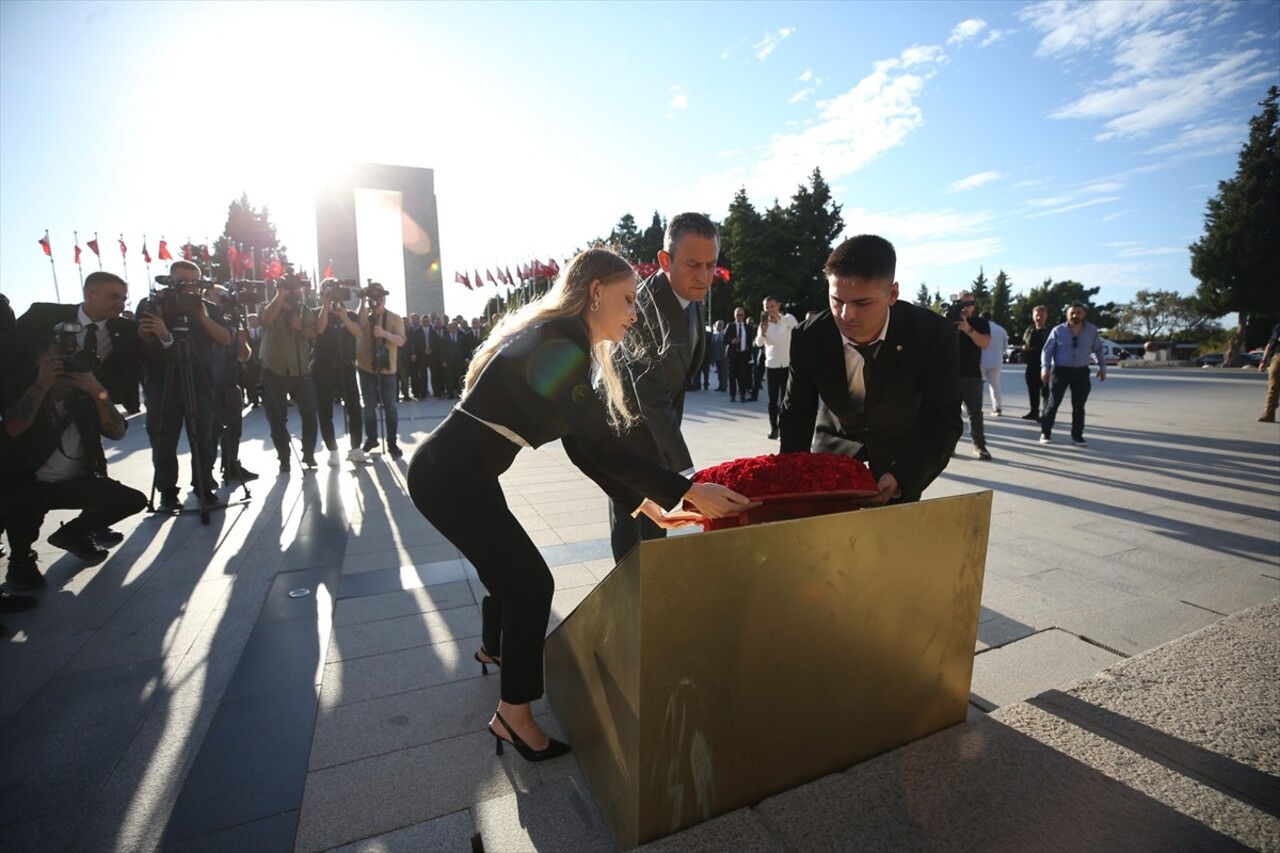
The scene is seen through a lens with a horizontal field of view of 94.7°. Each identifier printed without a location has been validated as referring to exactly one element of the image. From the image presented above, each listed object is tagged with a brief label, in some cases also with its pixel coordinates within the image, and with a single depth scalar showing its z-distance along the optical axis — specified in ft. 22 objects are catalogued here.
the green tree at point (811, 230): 161.27
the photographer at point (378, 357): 27.45
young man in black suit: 8.11
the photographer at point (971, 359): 25.26
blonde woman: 6.75
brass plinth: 5.09
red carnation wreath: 6.13
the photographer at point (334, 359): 26.07
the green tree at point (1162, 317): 161.07
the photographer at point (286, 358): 24.80
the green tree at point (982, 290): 224.16
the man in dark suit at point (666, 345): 9.62
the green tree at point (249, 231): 217.46
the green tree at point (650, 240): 210.59
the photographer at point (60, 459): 13.46
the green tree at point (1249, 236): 111.24
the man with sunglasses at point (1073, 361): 28.71
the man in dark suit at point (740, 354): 49.46
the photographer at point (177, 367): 18.48
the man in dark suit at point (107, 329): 14.87
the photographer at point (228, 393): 21.53
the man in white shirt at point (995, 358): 33.53
